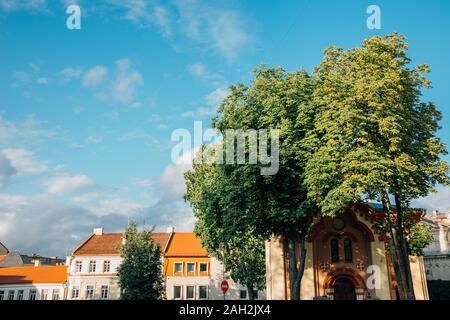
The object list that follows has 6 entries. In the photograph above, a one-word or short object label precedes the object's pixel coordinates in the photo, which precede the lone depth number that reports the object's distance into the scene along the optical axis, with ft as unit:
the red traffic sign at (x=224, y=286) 87.61
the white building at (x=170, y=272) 163.12
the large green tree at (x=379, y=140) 65.92
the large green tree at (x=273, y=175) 78.07
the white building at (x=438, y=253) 144.15
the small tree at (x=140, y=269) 123.54
